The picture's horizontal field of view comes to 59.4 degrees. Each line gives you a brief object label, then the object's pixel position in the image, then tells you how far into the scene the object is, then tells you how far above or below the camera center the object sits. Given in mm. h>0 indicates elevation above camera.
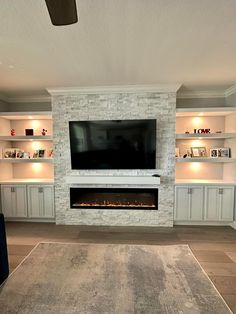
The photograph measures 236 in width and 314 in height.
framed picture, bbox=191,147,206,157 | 4352 -148
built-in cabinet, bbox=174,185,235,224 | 4121 -1168
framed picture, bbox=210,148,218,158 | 4328 -170
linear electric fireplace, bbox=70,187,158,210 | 4238 -1103
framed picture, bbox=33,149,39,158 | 4620 -185
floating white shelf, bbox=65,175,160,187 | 3986 -673
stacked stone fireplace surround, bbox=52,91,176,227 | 4039 +41
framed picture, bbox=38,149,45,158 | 4633 -164
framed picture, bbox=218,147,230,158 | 4270 -148
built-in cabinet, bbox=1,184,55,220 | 4352 -1170
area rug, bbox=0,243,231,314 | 1809 -1420
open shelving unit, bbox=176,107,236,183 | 4316 +40
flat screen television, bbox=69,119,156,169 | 3994 +28
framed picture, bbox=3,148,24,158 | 4570 -159
